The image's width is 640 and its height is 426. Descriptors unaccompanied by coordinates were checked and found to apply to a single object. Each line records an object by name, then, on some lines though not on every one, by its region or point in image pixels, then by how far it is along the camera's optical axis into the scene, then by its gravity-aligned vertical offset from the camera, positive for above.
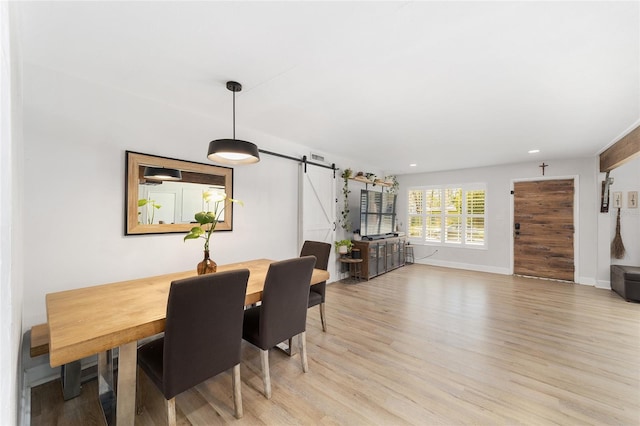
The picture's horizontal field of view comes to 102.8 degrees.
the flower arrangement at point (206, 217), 2.03 -0.06
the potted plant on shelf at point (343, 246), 5.02 -0.69
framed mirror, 2.46 +0.19
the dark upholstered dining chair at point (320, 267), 2.85 -0.66
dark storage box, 3.92 -1.09
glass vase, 2.18 -0.48
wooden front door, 5.21 -0.34
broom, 4.56 -0.58
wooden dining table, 1.21 -0.61
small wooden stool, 5.03 -1.14
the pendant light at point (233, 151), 2.00 +0.48
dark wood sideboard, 5.17 -0.96
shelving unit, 5.39 +0.68
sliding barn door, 4.34 +0.10
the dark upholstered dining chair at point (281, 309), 1.88 -0.77
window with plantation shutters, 6.20 -0.08
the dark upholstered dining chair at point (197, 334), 1.37 -0.73
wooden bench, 1.81 -1.23
